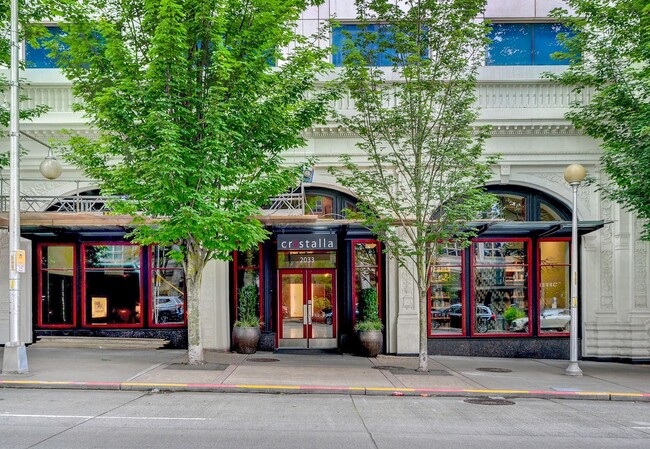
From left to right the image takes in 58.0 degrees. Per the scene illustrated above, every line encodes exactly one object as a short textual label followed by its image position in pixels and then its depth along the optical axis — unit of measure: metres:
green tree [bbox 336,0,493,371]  14.12
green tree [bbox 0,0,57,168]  14.99
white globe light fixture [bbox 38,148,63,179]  15.60
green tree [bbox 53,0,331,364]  12.48
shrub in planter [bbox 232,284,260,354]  17.08
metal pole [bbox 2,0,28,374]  12.73
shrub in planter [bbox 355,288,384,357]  16.98
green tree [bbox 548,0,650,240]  13.95
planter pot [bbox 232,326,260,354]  17.06
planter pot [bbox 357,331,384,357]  16.97
